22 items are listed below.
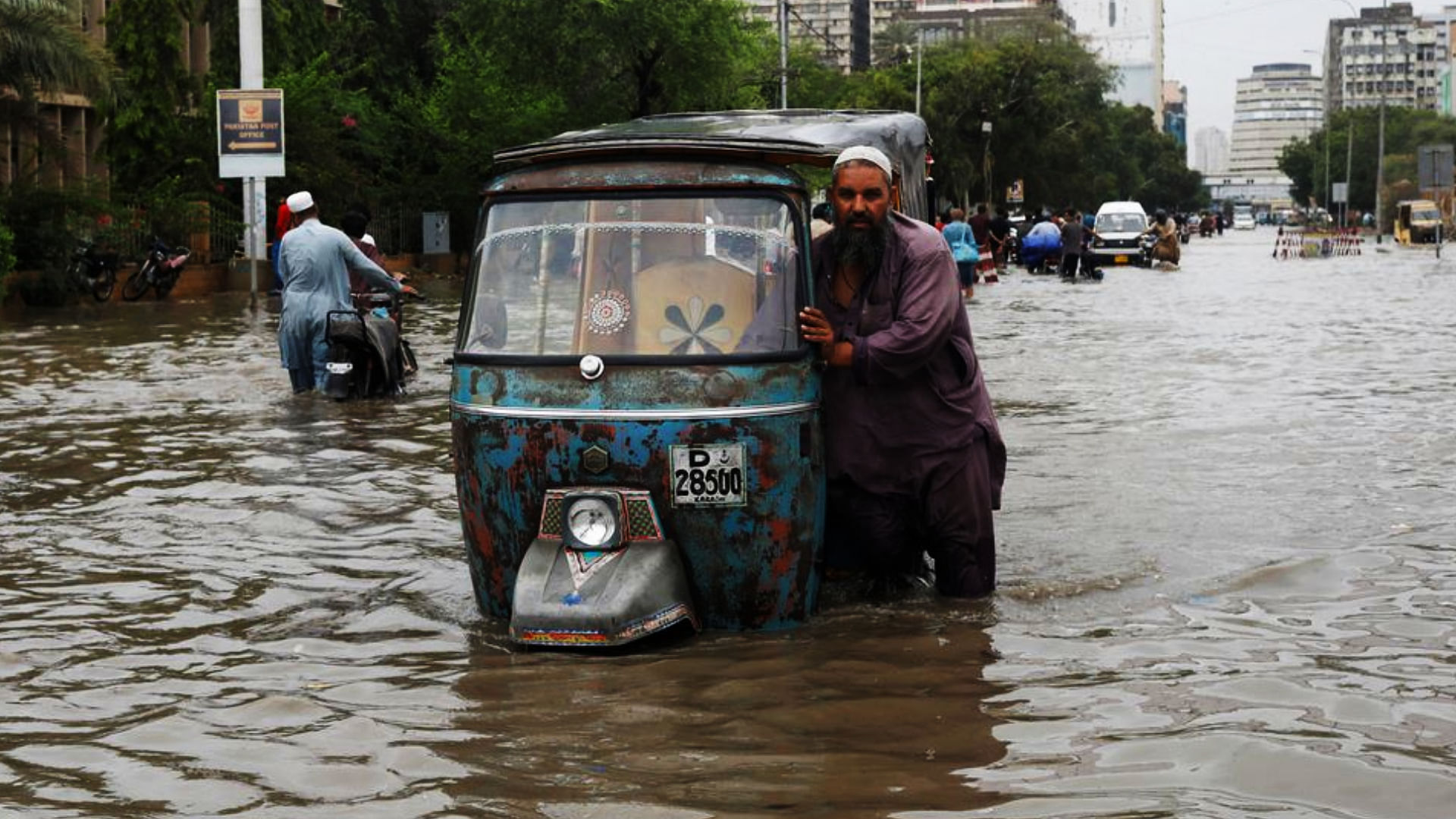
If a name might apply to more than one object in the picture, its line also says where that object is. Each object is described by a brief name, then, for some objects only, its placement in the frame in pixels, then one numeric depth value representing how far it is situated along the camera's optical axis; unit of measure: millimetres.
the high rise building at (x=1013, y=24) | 122556
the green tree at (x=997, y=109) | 87562
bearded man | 7277
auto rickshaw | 6980
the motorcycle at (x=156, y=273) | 32906
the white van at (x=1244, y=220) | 162000
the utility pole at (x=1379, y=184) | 96062
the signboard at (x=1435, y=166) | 55156
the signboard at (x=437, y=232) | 49344
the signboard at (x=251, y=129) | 32875
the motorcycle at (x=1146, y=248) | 51281
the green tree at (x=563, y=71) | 48312
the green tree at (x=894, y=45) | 116238
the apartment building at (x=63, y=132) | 31141
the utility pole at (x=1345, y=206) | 127812
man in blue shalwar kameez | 15250
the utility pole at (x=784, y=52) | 61581
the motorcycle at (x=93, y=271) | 31391
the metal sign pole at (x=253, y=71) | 34531
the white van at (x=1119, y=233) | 50438
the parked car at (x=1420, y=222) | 77812
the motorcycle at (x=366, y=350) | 15562
